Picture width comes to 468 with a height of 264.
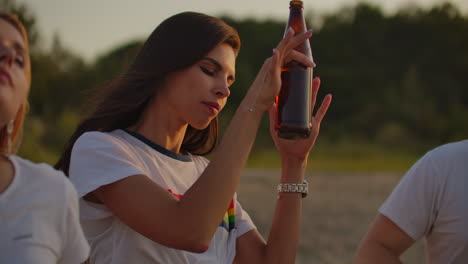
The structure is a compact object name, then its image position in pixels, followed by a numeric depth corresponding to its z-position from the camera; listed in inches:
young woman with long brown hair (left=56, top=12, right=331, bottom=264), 72.1
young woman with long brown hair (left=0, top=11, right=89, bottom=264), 61.3
